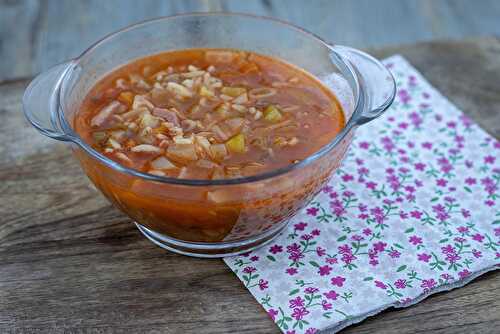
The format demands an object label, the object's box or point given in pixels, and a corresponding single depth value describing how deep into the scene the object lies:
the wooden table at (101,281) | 0.51
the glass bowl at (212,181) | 0.50
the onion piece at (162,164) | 0.52
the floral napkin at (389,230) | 0.52
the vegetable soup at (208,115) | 0.53
